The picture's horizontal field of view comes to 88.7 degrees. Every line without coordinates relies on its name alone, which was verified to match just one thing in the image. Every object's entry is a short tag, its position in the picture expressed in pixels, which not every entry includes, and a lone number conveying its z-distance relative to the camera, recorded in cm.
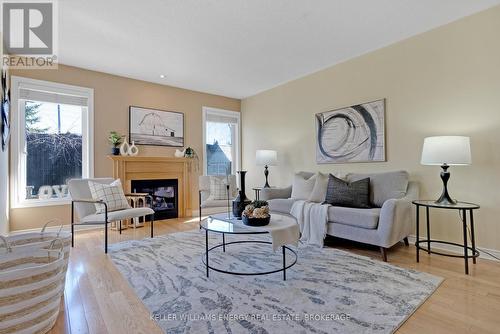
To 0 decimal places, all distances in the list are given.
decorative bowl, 227
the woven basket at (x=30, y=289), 131
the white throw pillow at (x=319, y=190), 347
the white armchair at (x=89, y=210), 297
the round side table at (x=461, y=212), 227
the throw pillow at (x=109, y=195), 324
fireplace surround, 423
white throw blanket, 303
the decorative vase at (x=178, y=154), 489
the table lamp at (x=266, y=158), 457
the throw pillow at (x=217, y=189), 434
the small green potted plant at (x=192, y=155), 500
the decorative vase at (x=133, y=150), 436
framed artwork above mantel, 451
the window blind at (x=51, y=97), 360
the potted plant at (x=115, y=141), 417
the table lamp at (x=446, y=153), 240
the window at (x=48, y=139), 354
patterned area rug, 157
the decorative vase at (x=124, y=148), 428
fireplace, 457
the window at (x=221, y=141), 543
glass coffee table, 212
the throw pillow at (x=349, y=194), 308
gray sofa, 257
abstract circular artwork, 347
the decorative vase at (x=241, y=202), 260
